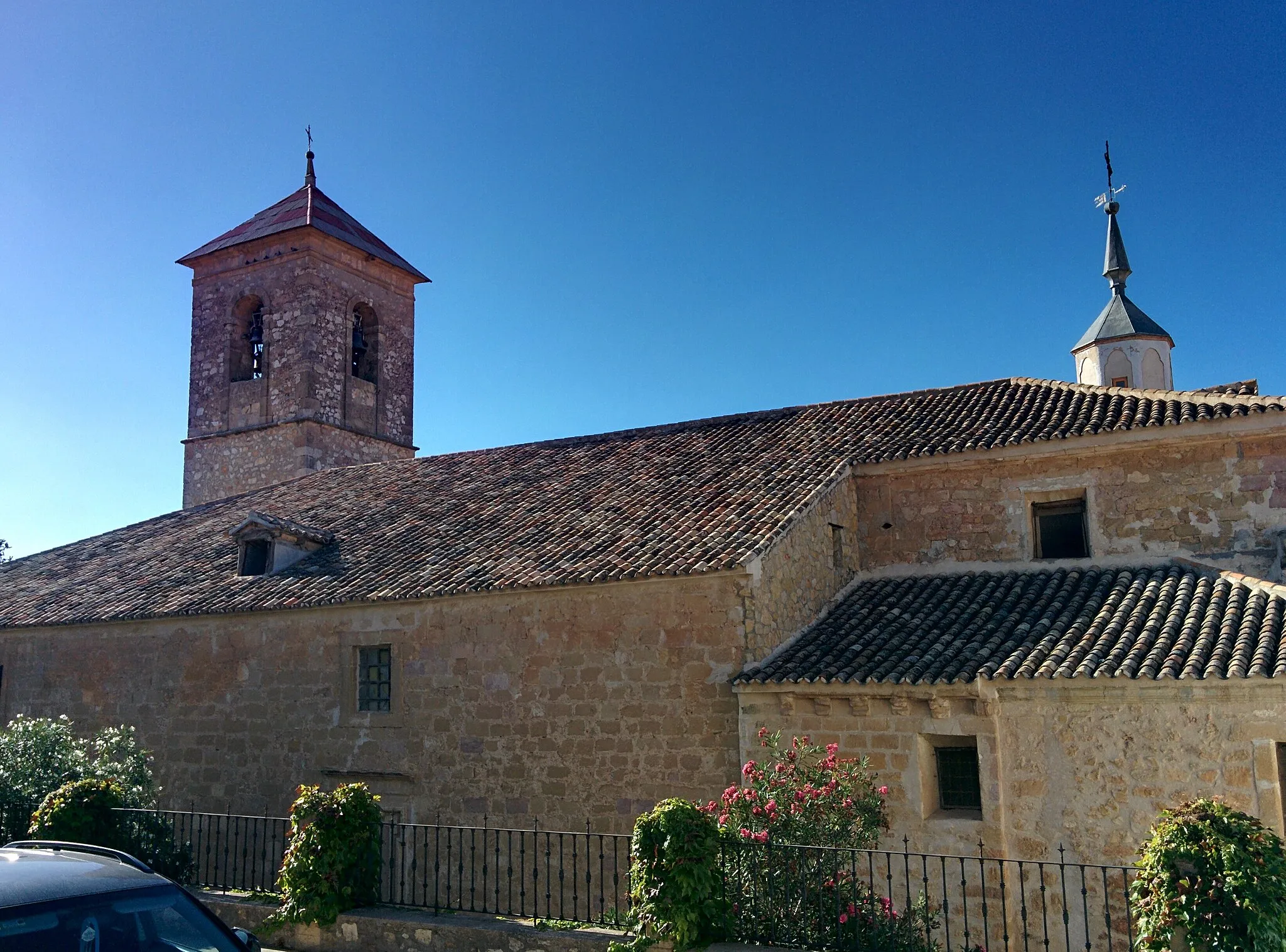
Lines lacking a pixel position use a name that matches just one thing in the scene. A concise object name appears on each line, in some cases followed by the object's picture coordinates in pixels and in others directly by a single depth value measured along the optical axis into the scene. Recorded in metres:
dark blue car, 4.79
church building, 10.55
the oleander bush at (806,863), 7.40
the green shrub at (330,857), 8.52
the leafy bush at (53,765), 12.27
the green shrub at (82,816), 9.86
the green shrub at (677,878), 7.18
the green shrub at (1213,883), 5.97
